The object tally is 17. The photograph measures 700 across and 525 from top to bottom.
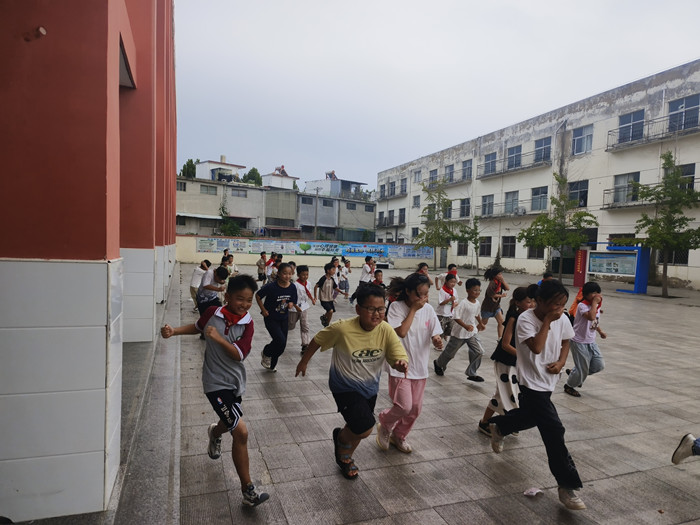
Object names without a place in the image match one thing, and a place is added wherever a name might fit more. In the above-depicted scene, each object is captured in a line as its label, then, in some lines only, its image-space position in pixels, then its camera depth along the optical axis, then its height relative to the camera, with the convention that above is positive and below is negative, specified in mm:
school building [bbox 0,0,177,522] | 2521 -178
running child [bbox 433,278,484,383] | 6191 -1238
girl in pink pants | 3910 -1003
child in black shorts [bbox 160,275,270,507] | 3029 -868
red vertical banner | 22766 -1042
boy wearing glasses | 3342 -898
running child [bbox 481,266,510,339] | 6738 -778
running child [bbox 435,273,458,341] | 7414 -1053
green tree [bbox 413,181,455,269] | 36312 +1207
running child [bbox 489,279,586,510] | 3172 -949
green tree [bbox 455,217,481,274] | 34562 +481
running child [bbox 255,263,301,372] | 6168 -972
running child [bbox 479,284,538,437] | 4297 -1213
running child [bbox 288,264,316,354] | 6898 -1030
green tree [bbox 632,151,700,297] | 19094 +1305
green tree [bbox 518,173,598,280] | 24047 +852
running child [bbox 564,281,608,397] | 5840 -1256
